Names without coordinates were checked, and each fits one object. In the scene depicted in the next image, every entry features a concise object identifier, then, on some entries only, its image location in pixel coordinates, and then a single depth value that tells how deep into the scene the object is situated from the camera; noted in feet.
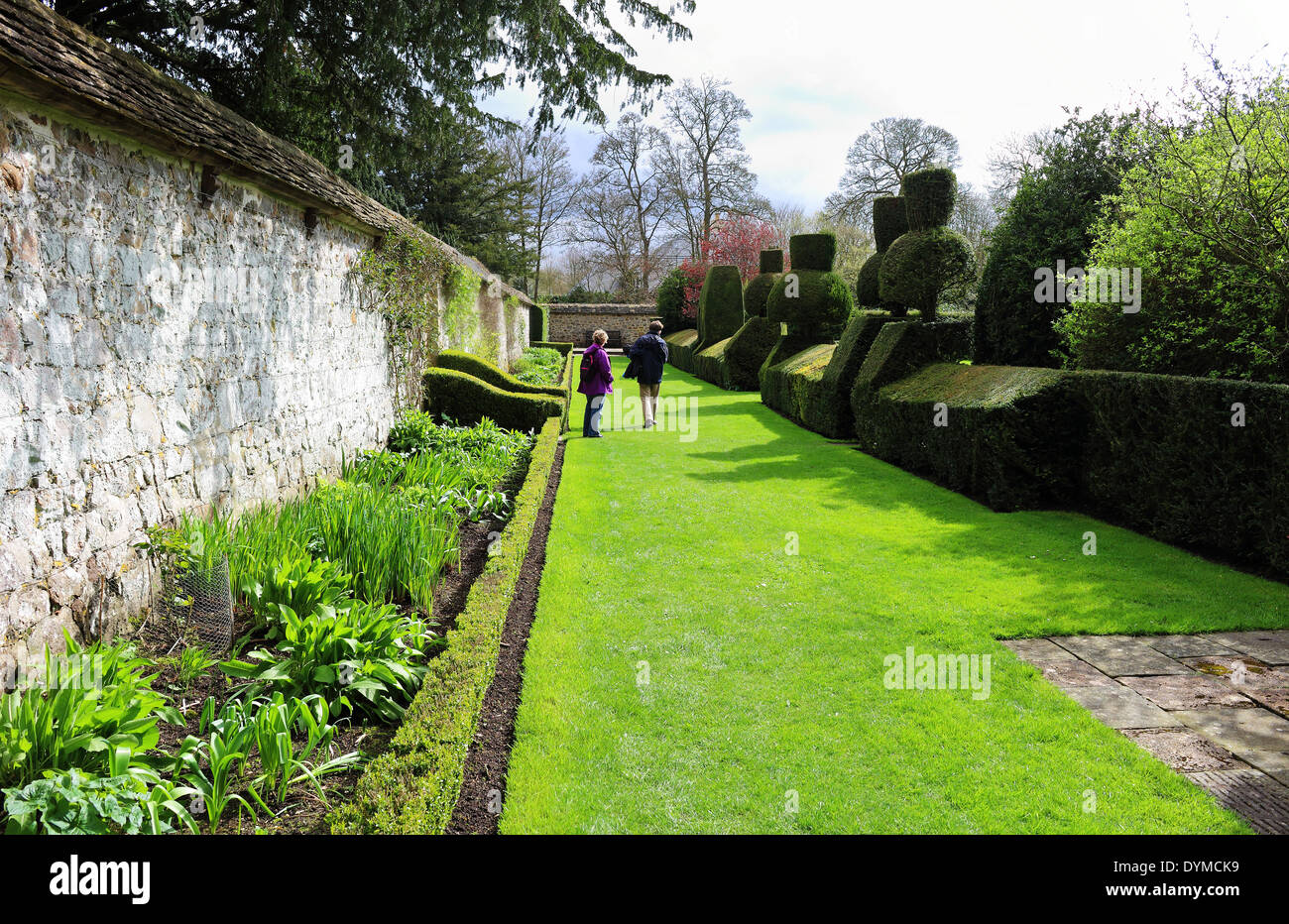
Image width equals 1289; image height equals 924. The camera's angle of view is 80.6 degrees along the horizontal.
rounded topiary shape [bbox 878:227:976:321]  36.19
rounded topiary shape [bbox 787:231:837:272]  60.54
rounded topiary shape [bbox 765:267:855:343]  57.93
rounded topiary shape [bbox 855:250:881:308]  46.88
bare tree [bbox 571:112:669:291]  147.02
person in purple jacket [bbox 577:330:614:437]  37.91
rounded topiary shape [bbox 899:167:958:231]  36.14
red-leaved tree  112.68
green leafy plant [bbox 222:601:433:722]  11.60
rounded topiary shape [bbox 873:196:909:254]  44.83
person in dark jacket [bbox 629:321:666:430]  41.75
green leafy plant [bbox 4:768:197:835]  7.67
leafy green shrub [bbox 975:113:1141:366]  30.68
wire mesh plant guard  13.16
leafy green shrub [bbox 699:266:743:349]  83.30
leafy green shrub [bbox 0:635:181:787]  8.64
